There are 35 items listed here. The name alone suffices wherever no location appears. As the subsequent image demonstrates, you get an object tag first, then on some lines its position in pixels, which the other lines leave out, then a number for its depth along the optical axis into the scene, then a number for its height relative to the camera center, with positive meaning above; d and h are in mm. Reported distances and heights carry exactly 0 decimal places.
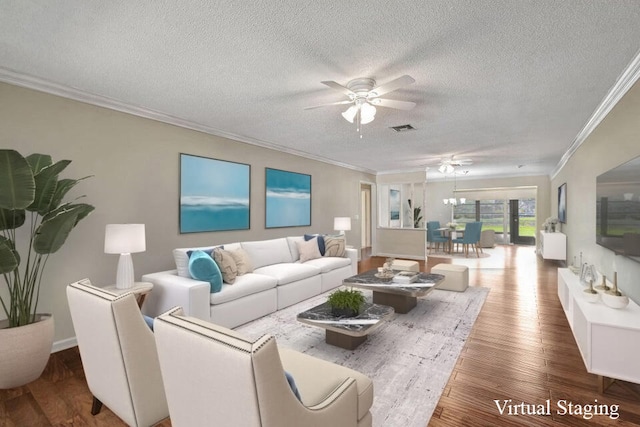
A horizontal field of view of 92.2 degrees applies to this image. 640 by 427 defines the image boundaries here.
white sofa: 3158 -882
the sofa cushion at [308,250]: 5117 -623
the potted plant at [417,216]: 8570 -60
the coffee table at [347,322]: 2646 -975
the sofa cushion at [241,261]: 3973 -635
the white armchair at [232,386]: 980 -608
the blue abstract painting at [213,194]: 4066 +258
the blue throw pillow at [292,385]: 1198 -675
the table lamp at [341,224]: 6238 -218
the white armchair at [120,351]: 1611 -780
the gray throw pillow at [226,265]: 3629 -622
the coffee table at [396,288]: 3684 -906
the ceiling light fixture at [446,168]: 6574 +988
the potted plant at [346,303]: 2895 -846
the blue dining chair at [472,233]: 8703 -533
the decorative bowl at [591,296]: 2602 -691
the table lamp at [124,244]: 2908 -315
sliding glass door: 10898 -90
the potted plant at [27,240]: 2184 -233
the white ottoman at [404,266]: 5206 -891
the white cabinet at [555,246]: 6535 -671
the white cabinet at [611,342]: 2107 -897
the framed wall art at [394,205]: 8906 +252
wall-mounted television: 2379 +52
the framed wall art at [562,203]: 6279 +257
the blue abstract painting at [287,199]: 5387 +266
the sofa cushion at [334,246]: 5434 -587
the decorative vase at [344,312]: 2922 -945
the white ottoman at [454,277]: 4863 -1010
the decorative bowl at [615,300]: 2373 -667
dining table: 9430 -619
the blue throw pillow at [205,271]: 3311 -633
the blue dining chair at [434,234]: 9573 -641
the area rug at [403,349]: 2109 -1286
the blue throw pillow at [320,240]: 5430 -480
